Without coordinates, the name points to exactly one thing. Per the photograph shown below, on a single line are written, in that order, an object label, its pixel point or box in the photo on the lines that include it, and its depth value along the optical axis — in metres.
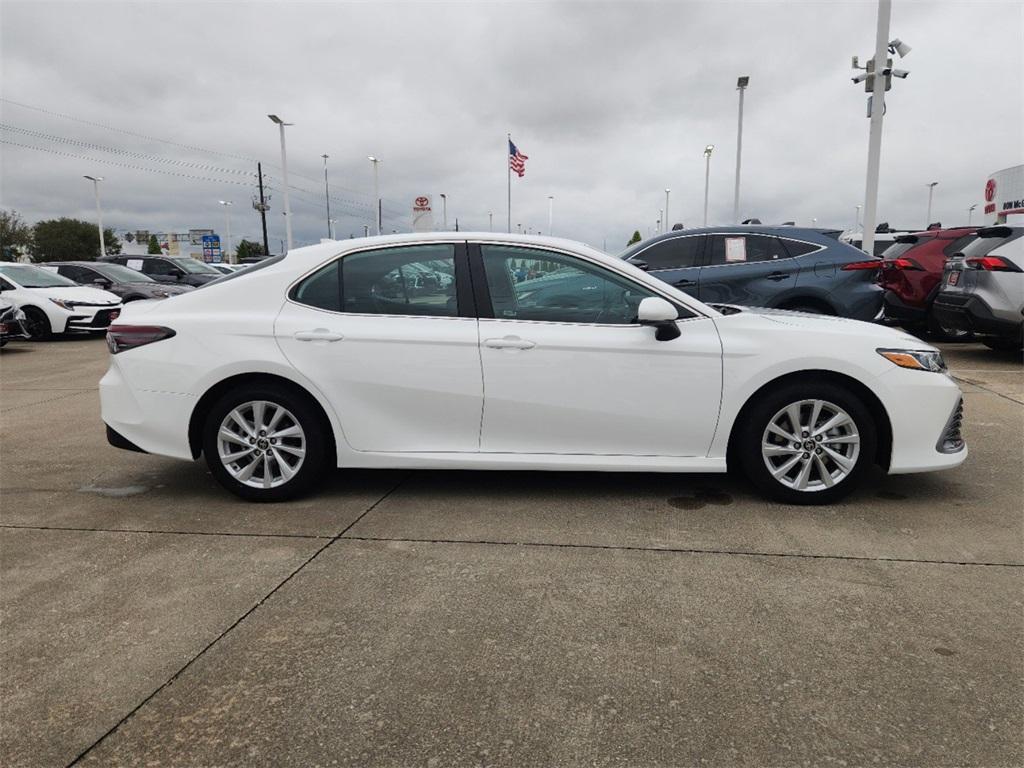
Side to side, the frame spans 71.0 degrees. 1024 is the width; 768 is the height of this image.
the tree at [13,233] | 69.00
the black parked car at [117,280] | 15.48
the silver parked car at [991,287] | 8.34
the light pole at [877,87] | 13.97
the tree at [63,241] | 73.06
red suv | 10.36
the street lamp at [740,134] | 28.01
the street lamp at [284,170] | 36.38
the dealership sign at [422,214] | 18.88
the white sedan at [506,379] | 3.91
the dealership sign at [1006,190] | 27.19
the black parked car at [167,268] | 18.72
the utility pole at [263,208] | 59.25
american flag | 29.80
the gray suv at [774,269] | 7.68
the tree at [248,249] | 98.15
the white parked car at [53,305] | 12.90
